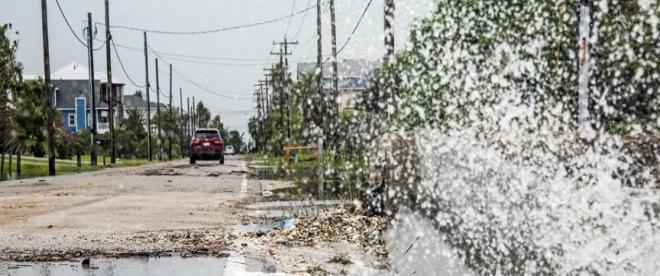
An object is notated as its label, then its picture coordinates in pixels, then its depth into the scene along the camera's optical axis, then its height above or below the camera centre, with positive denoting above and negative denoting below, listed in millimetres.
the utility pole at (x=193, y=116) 142650 +4425
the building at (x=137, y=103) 119475 +5954
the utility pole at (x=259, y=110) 123462 +4796
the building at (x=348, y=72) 97088 +8394
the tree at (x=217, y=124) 176925 +3528
